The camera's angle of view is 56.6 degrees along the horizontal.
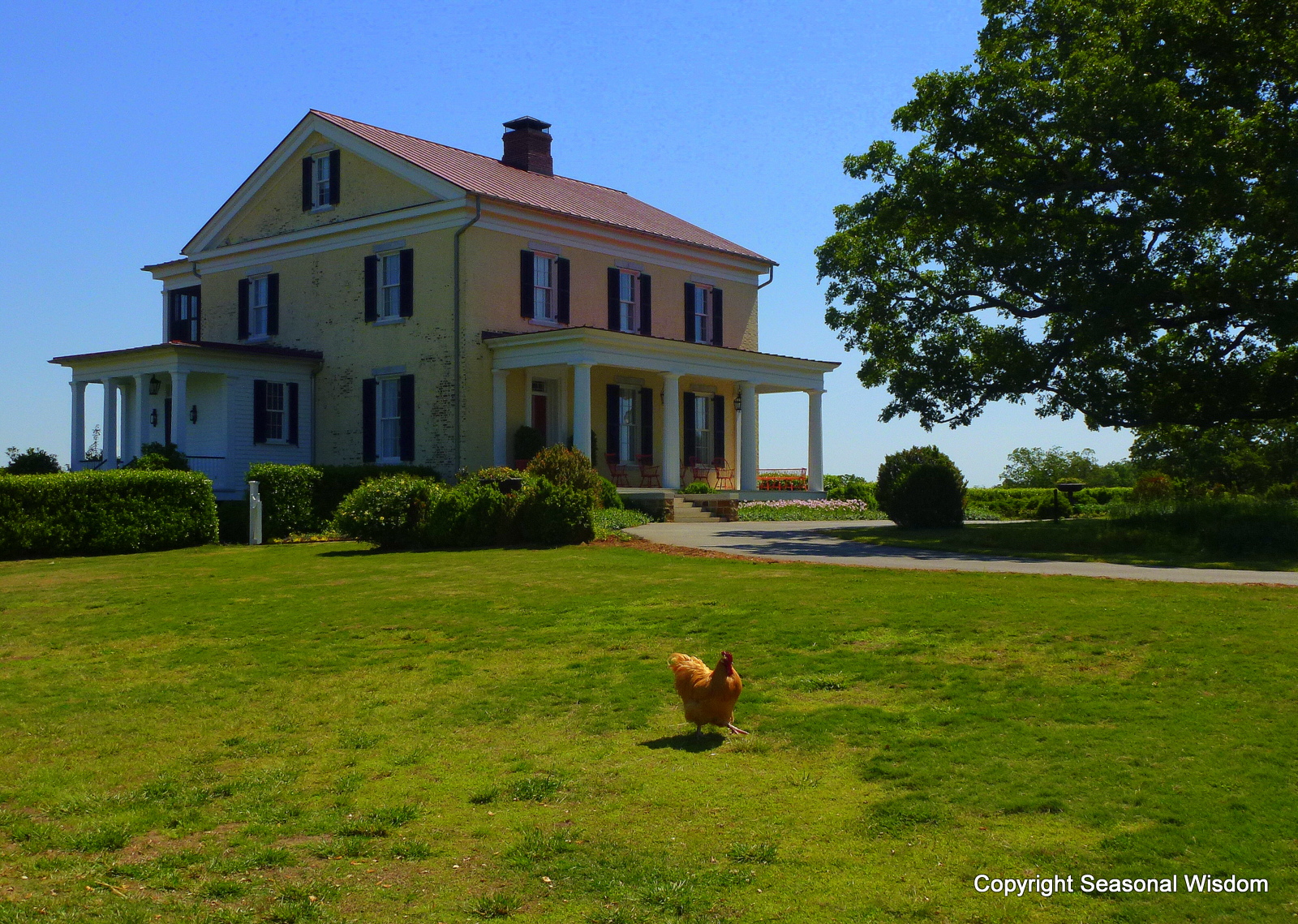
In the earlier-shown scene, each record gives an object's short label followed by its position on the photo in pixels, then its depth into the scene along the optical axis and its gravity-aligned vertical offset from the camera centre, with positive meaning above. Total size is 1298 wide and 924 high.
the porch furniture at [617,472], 31.95 +0.36
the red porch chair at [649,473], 32.91 +0.34
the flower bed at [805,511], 30.70 -0.67
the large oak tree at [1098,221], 21.34 +5.12
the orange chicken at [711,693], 7.84 -1.36
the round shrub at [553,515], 19.52 -0.48
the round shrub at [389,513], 20.02 -0.46
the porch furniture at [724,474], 35.72 +0.34
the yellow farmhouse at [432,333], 29.55 +4.02
